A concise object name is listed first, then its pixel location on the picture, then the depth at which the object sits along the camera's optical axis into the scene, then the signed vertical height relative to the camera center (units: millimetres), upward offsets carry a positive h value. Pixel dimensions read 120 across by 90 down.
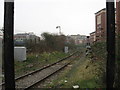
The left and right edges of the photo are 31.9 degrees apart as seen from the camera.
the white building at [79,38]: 134288 +3488
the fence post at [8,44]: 3621 -11
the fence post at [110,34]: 3771 +164
